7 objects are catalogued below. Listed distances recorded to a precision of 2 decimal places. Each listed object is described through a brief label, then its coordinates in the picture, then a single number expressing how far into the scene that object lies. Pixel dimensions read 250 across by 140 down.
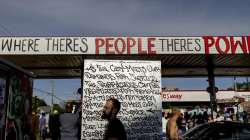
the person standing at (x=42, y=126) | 12.32
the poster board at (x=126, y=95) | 5.51
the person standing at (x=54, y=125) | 7.83
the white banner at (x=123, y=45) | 9.90
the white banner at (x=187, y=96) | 28.19
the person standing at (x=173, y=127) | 5.18
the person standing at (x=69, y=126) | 6.85
